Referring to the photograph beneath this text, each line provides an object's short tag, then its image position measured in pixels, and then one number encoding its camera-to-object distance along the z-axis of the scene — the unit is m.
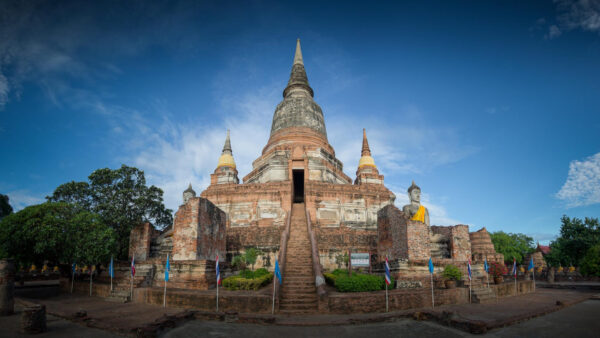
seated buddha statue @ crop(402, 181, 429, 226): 18.56
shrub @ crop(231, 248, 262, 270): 17.31
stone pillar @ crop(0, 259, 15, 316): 10.42
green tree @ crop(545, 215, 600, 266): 28.34
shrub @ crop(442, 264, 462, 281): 13.38
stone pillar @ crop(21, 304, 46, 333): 8.09
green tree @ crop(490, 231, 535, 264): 44.41
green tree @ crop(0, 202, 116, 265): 14.28
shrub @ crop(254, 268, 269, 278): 15.11
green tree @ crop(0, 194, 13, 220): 35.44
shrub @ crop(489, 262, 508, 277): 16.34
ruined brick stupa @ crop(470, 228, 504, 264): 23.52
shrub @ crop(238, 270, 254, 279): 14.99
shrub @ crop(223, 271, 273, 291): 13.32
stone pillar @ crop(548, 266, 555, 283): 26.04
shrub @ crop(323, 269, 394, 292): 12.16
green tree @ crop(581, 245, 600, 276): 21.69
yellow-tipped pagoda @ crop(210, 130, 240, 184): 33.16
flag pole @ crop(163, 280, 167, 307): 11.80
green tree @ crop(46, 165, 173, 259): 19.08
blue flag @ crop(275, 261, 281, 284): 10.94
